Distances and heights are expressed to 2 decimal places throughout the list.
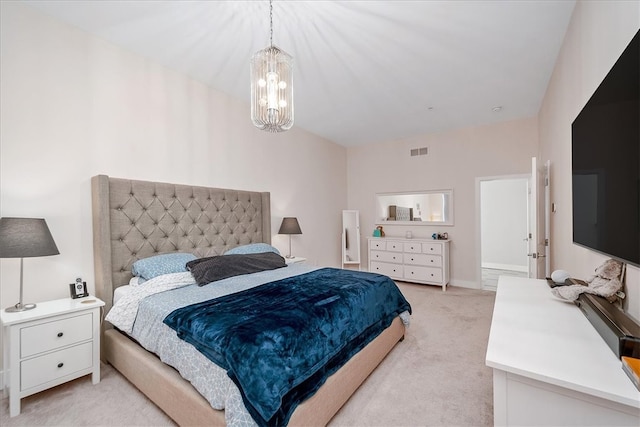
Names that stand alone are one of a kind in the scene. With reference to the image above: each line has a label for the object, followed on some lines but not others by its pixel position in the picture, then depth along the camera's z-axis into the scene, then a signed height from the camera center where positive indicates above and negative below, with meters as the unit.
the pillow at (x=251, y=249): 3.18 -0.41
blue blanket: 1.26 -0.65
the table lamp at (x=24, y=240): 1.71 -0.15
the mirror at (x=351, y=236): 5.58 -0.47
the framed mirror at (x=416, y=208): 4.90 +0.08
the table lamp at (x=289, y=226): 3.95 -0.18
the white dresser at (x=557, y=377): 0.78 -0.49
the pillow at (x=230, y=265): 2.37 -0.49
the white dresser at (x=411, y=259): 4.62 -0.82
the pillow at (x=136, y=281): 2.31 -0.55
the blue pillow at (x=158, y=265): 2.34 -0.44
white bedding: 1.32 -0.72
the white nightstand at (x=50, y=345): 1.69 -0.85
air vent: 5.04 +1.11
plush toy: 1.25 -0.35
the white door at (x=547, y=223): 2.82 -0.13
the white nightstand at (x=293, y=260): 3.63 -0.63
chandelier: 1.94 +0.89
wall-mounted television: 0.91 +0.18
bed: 1.55 -0.31
